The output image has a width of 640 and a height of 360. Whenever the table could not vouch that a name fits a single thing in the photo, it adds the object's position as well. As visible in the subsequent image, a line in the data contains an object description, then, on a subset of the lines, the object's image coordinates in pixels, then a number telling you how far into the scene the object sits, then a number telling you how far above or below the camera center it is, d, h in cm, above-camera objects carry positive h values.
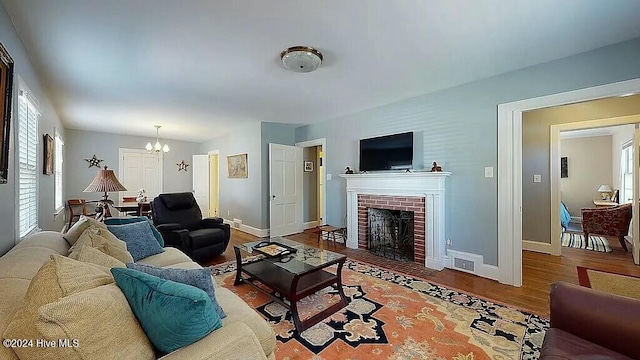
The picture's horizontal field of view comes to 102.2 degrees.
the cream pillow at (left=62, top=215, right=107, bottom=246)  204 -41
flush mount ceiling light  225 +109
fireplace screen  374 -82
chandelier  510 +66
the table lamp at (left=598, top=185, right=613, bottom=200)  597 -25
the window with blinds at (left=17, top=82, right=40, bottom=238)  215 +15
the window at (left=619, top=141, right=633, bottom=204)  480 +15
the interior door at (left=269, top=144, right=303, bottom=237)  503 -20
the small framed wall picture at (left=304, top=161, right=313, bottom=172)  596 +32
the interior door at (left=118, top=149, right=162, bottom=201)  633 +19
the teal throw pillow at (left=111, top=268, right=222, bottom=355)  93 -48
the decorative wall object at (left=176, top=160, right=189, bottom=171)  715 +40
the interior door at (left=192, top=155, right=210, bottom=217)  692 -2
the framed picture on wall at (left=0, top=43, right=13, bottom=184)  161 +48
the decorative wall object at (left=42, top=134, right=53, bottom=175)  304 +30
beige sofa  94 -62
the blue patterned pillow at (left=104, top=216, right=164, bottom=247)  269 -45
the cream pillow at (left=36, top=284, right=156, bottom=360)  74 -46
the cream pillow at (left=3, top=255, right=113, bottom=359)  75 -38
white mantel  327 -18
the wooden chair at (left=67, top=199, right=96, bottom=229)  508 -60
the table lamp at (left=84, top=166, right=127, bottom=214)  356 -5
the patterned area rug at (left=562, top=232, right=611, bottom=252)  401 -104
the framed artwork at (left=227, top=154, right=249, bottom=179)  558 +30
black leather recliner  333 -68
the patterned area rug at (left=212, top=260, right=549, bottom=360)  171 -112
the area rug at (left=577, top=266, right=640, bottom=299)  253 -108
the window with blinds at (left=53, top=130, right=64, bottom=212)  399 +12
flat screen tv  364 +41
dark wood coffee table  203 -90
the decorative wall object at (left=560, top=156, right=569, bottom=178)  687 +32
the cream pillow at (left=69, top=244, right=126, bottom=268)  136 -42
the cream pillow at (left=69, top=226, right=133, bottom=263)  167 -42
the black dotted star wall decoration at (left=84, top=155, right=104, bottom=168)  589 +41
